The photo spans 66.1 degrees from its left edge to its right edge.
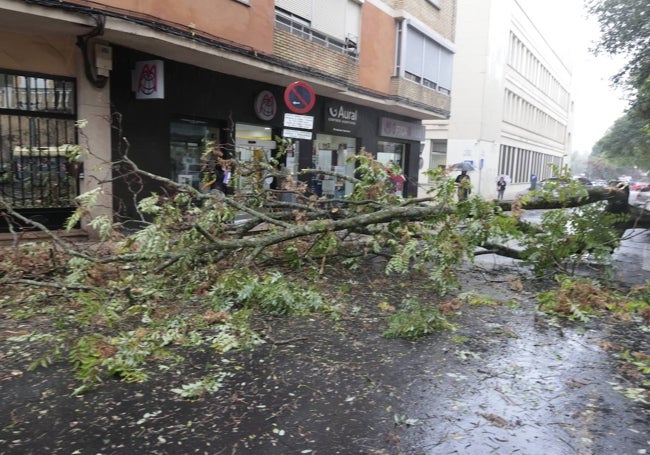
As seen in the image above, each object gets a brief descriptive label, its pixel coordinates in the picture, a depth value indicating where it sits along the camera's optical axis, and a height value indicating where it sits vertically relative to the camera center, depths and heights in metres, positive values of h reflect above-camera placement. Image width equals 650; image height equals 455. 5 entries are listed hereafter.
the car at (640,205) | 7.67 -0.30
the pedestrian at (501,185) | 27.98 -0.28
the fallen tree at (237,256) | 4.16 -0.99
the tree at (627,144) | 23.65 +2.14
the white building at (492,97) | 30.11 +5.57
